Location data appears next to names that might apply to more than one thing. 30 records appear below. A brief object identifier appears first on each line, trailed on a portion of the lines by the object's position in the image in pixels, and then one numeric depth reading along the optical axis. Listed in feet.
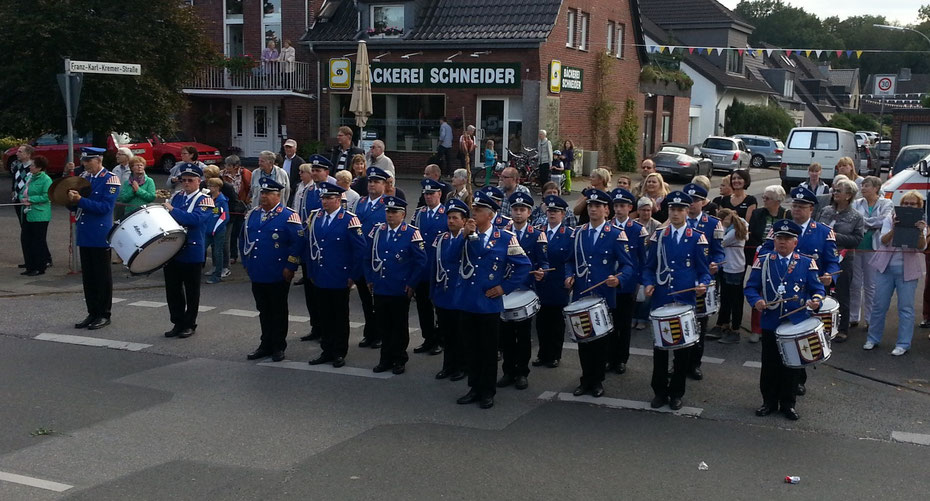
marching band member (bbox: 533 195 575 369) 30.27
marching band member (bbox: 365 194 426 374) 29.91
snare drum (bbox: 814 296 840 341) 25.93
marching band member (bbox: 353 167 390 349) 33.71
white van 94.84
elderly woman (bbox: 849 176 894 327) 34.86
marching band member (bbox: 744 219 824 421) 25.72
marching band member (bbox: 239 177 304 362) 31.71
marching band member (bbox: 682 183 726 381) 29.73
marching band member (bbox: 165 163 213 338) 34.86
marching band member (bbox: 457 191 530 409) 26.94
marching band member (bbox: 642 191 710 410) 26.91
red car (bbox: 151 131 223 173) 104.73
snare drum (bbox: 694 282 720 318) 28.58
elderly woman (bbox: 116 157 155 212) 39.04
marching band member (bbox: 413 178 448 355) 32.42
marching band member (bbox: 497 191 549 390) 29.17
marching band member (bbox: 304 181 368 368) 31.17
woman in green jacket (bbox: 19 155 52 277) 47.32
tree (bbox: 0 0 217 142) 76.02
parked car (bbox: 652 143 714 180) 109.81
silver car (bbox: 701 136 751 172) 128.47
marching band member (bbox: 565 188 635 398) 27.89
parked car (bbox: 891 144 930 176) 78.04
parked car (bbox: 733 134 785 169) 151.12
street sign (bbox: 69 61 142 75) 47.73
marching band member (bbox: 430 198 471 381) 27.68
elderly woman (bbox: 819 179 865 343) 33.53
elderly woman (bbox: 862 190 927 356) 33.21
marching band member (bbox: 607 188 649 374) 29.22
